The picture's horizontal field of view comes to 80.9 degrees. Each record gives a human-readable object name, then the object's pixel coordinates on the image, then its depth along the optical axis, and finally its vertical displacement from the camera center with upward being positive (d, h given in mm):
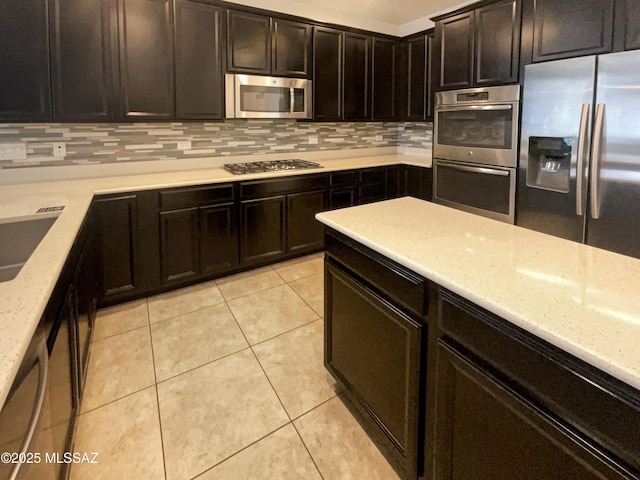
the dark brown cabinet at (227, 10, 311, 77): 3258 +1283
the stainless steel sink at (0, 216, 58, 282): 1789 -281
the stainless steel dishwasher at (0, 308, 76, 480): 755 -546
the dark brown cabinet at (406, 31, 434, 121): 4152 +1227
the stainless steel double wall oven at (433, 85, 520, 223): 2941 +316
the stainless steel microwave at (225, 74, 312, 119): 3318 +828
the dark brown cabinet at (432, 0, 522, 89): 2877 +1160
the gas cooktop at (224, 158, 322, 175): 3489 +198
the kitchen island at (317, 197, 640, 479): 758 -392
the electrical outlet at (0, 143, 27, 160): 2719 +249
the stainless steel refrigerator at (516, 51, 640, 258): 2234 +244
